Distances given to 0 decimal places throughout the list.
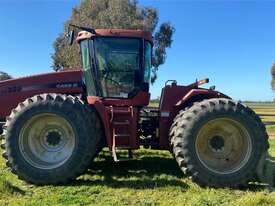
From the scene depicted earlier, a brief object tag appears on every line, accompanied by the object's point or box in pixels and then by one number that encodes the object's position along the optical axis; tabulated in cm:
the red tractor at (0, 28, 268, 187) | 402
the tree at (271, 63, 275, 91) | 4373
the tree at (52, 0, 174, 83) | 1737
